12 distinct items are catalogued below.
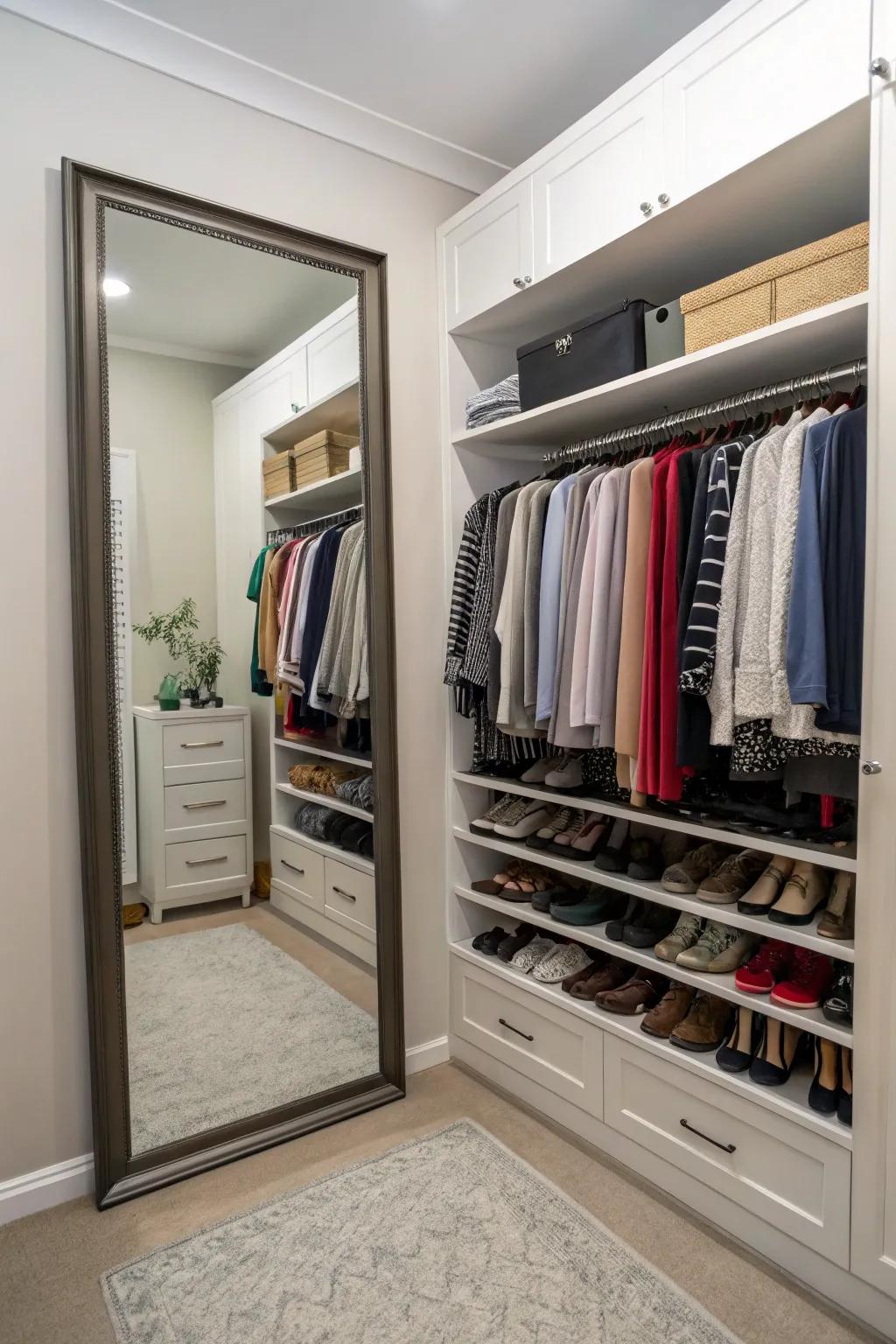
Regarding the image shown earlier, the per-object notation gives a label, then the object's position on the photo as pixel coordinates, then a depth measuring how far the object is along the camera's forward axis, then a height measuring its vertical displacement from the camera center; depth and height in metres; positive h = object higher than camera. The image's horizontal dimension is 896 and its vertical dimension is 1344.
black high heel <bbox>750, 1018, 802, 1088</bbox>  1.72 -0.89
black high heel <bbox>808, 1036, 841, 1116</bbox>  1.62 -0.90
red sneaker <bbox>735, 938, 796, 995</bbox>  1.74 -0.72
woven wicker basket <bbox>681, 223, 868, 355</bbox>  1.54 +0.70
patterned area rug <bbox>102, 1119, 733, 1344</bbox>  1.57 -1.30
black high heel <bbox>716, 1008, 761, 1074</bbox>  1.78 -0.90
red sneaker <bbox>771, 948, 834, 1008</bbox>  1.67 -0.71
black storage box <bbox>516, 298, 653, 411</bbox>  1.97 +0.72
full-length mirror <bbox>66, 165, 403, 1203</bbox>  1.97 -0.09
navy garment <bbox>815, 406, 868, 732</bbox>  1.50 +0.13
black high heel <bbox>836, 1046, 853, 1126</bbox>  1.60 -0.90
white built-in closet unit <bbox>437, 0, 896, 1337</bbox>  1.48 +0.60
